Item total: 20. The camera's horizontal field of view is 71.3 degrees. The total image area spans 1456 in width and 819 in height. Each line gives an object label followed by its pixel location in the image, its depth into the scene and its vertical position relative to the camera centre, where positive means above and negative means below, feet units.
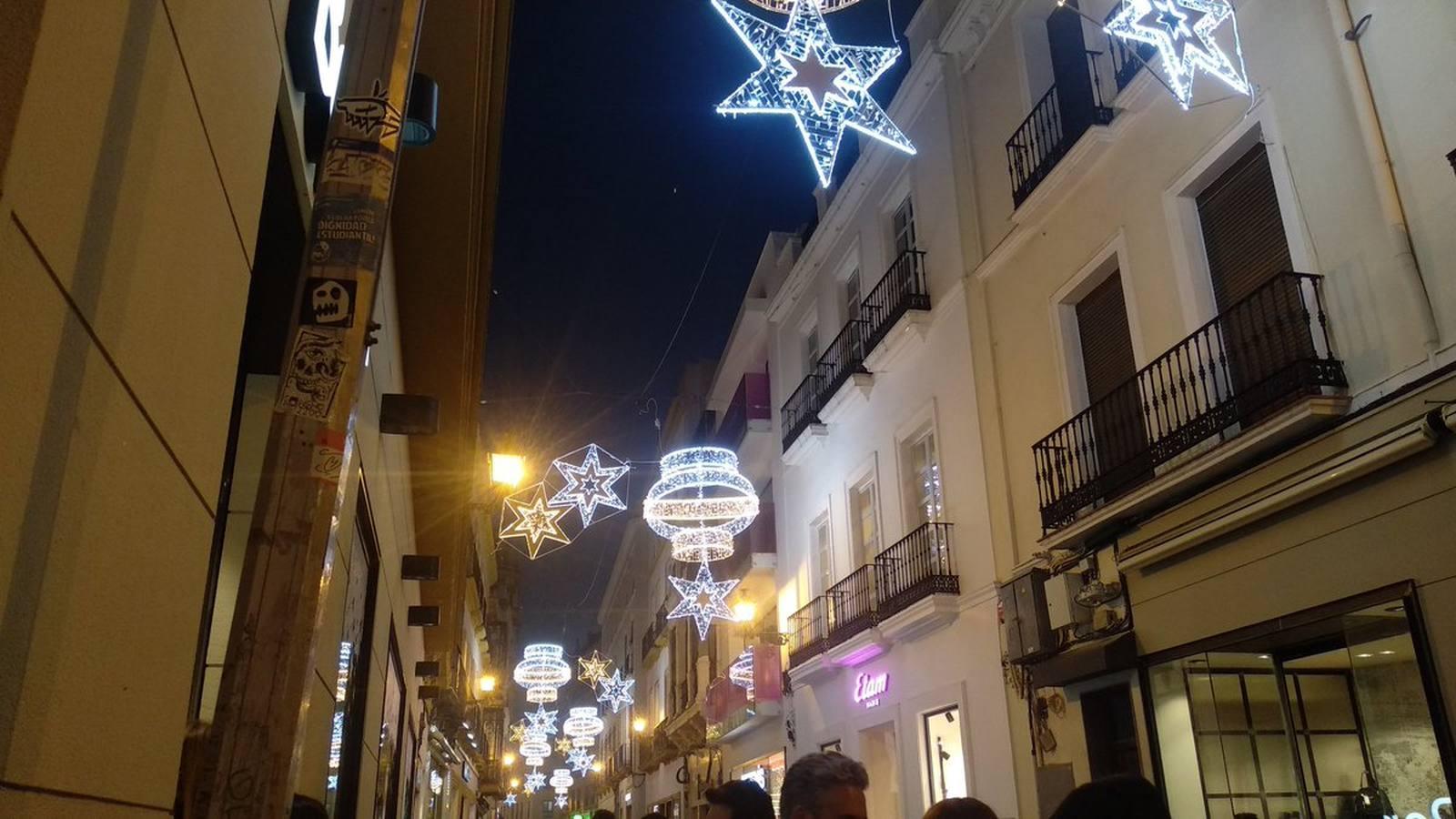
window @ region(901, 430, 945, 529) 48.20 +13.81
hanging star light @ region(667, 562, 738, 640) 67.97 +11.90
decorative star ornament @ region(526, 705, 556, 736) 131.64 +8.14
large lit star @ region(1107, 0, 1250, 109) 25.12 +17.38
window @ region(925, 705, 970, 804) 44.42 +0.93
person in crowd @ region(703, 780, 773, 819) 13.69 -0.25
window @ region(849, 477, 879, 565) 55.26 +13.81
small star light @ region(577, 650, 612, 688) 104.68 +11.33
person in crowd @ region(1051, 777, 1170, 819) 8.69 -0.22
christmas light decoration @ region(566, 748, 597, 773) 146.06 +3.89
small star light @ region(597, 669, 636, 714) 108.21 +10.46
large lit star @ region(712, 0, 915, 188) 30.37 +20.01
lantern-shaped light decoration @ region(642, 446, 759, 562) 51.11 +13.74
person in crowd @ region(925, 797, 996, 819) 11.65 -0.35
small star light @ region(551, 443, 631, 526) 43.98 +12.23
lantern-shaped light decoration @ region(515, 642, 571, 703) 91.15 +10.17
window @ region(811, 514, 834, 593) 62.53 +13.49
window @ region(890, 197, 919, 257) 53.47 +27.84
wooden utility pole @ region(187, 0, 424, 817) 6.05 +2.22
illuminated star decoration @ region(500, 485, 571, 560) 44.14 +11.03
